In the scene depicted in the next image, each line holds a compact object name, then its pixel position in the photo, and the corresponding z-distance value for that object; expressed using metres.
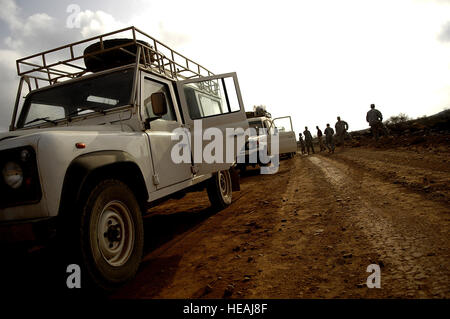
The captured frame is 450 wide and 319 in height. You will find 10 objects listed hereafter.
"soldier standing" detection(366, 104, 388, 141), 13.71
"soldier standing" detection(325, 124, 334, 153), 15.36
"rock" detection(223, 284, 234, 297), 2.10
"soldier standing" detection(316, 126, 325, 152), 18.66
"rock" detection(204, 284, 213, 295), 2.21
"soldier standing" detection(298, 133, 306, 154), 20.46
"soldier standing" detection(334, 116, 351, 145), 15.48
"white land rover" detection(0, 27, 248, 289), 2.02
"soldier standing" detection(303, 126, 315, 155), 18.50
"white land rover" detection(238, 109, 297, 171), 9.21
